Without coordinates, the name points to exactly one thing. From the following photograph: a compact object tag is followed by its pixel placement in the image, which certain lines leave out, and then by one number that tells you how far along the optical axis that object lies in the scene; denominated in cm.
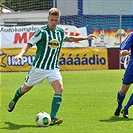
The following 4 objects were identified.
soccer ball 1710
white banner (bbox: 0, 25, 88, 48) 5933
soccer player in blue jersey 1838
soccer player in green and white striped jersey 1766
